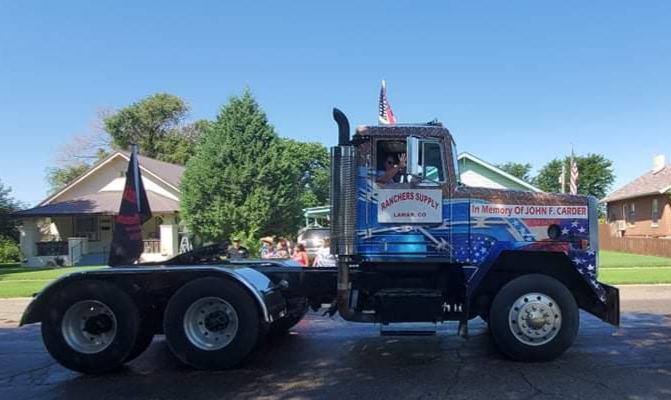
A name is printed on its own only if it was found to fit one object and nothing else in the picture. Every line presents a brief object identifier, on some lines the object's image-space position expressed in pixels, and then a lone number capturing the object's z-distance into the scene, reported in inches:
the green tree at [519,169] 3267.7
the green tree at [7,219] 1445.6
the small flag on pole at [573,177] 907.4
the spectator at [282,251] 686.6
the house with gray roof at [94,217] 1160.2
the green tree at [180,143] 2249.0
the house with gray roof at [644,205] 1290.6
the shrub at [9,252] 1353.3
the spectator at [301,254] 527.8
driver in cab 296.8
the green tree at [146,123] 2283.5
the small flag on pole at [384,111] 370.6
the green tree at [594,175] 2544.3
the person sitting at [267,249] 698.9
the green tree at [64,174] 2404.0
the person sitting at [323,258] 457.0
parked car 730.8
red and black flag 318.3
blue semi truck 277.9
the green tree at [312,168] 2564.0
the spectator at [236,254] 369.0
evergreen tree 1100.5
